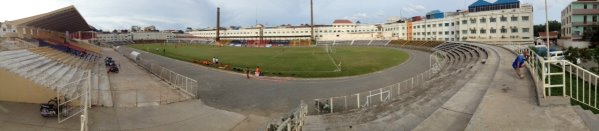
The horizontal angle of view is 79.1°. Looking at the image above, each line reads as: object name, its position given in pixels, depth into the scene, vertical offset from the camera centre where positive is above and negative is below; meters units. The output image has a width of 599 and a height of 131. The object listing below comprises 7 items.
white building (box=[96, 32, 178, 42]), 143.88 +9.40
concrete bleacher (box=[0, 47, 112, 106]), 14.84 -0.56
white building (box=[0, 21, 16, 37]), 29.84 +2.66
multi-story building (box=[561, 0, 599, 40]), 52.44 +5.79
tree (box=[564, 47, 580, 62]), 22.52 +0.08
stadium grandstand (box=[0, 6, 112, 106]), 13.91 -0.24
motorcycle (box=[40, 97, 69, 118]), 12.20 -1.74
